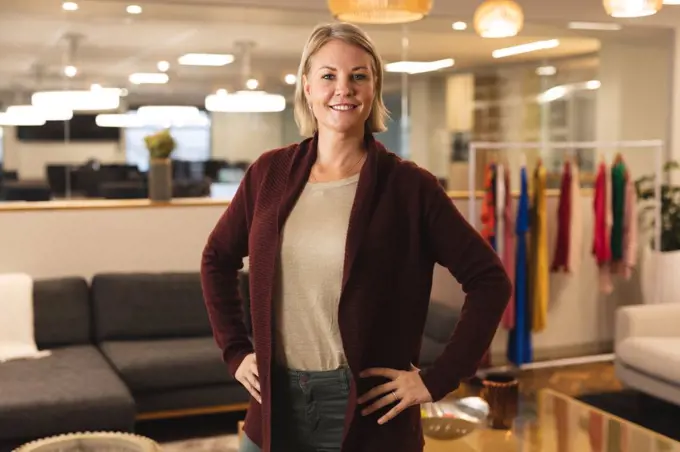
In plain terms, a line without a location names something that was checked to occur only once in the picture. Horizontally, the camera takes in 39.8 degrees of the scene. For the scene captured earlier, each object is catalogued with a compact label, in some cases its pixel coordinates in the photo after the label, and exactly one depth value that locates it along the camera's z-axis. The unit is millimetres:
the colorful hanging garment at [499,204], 5516
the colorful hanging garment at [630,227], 5812
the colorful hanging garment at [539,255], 5676
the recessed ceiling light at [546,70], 6410
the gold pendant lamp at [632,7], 3941
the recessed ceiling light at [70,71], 5270
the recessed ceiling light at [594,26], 6297
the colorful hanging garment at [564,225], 5785
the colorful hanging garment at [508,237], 5590
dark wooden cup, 3697
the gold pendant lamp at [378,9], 3303
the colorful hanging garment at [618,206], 5782
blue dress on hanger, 5609
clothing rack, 5625
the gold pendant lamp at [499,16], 4352
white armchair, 4734
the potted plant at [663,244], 5781
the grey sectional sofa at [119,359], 3879
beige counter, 5133
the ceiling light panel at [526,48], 6332
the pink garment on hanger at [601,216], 5754
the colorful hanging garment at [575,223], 5754
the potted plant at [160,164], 5340
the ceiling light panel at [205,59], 5590
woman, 1535
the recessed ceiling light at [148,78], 5461
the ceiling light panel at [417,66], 6078
